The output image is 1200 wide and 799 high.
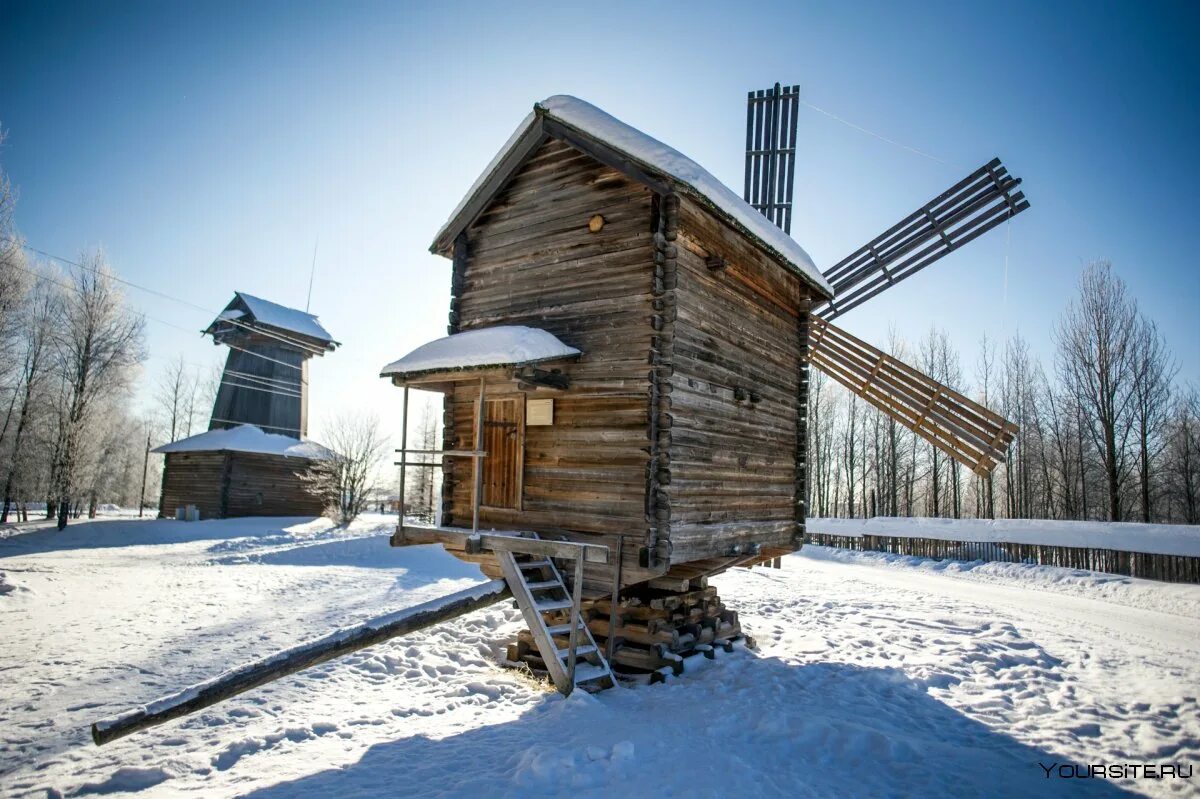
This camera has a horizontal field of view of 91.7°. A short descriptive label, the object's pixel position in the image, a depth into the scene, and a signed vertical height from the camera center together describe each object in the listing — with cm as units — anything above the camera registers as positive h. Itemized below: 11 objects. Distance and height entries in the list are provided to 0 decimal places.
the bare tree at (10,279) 2078 +664
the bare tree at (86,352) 2728 +500
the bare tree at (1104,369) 2397 +481
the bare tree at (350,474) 2844 -62
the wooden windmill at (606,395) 839 +120
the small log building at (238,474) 2975 -84
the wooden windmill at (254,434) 3005 +135
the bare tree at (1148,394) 2411 +374
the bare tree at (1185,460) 2762 +131
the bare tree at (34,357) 2778 +473
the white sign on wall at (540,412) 931 +88
